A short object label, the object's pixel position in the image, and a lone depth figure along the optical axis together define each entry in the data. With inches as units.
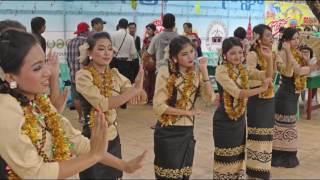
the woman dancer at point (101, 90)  103.7
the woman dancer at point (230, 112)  132.3
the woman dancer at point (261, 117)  144.1
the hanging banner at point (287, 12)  420.9
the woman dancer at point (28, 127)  60.2
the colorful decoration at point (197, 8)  380.7
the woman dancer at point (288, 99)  157.9
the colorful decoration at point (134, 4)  322.3
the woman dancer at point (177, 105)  116.5
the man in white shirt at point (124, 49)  260.5
